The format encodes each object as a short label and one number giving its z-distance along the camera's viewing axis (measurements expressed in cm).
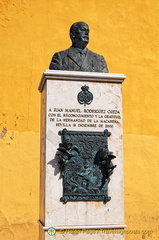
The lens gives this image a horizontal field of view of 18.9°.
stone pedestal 512
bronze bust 556
